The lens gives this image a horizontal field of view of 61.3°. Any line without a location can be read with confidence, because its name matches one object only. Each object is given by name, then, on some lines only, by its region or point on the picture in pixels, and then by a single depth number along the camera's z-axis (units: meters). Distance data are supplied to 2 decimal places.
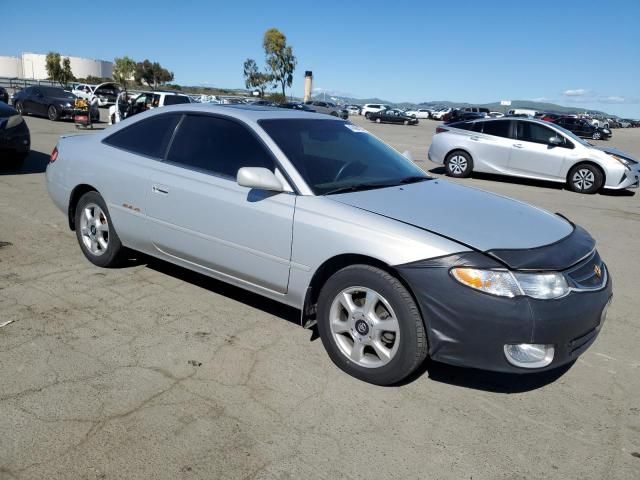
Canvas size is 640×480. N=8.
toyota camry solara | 2.86
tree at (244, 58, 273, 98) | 71.88
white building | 103.38
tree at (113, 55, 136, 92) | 74.82
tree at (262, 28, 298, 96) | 69.00
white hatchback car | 11.57
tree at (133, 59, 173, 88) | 79.88
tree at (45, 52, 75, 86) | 70.25
